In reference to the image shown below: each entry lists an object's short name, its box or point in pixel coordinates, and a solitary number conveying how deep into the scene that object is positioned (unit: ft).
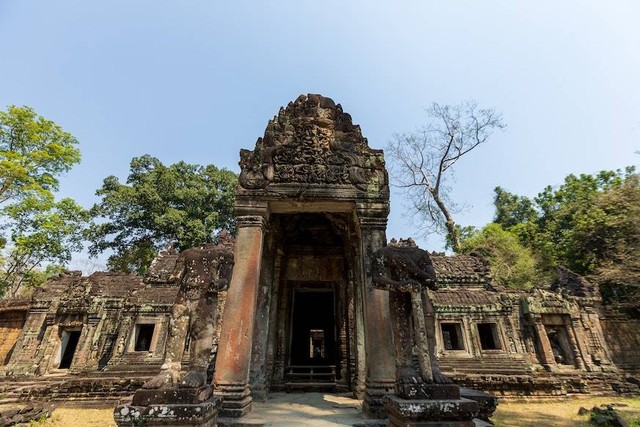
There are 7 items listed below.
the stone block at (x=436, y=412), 12.60
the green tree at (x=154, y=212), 90.53
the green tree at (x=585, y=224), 43.68
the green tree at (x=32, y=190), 69.36
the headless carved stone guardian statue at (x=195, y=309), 13.92
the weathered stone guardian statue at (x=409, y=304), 14.55
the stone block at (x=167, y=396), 12.78
